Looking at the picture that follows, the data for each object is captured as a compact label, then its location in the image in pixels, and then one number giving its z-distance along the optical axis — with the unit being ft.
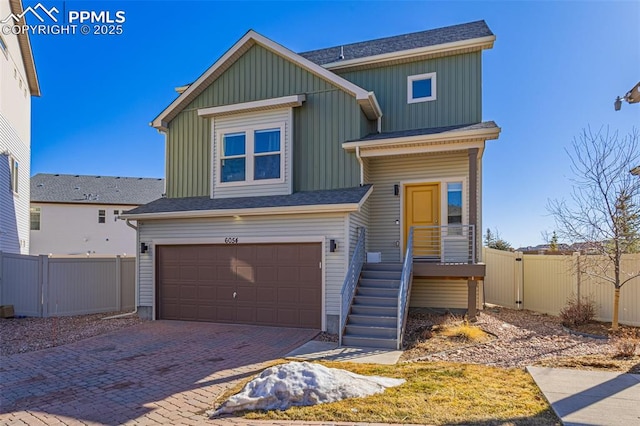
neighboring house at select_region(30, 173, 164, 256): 94.17
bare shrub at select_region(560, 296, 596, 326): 33.55
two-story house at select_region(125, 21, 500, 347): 33.17
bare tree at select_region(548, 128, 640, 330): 32.89
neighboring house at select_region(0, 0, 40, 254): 46.29
